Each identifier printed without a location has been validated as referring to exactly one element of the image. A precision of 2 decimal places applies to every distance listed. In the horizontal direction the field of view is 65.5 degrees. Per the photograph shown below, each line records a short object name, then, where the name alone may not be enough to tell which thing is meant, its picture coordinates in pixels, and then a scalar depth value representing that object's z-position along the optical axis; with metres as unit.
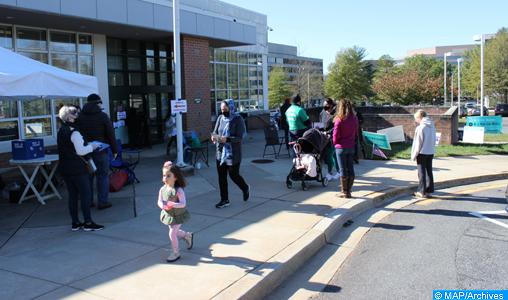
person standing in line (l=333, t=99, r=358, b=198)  7.50
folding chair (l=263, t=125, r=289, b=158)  12.61
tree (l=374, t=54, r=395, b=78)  88.94
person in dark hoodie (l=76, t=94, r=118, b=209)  6.91
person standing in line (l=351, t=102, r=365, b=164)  9.55
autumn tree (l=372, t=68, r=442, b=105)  32.12
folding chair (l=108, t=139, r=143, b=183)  8.95
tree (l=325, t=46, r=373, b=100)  69.06
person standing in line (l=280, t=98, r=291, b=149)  13.42
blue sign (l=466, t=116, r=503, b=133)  15.88
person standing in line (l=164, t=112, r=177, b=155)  13.20
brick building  11.39
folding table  7.48
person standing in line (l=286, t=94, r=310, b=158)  9.23
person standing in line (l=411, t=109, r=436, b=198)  7.98
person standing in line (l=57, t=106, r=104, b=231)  5.87
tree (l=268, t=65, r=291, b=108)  75.38
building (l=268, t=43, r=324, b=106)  113.44
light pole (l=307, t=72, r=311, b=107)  74.43
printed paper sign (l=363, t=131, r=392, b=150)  13.17
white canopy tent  6.50
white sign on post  9.53
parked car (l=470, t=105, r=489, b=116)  42.87
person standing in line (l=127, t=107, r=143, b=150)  14.45
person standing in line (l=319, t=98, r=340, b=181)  9.26
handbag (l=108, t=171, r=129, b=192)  8.49
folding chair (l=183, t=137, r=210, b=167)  10.87
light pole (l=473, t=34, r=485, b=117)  22.43
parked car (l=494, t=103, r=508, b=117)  43.44
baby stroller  8.24
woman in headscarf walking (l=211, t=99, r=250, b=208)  6.97
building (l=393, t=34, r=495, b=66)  168.38
